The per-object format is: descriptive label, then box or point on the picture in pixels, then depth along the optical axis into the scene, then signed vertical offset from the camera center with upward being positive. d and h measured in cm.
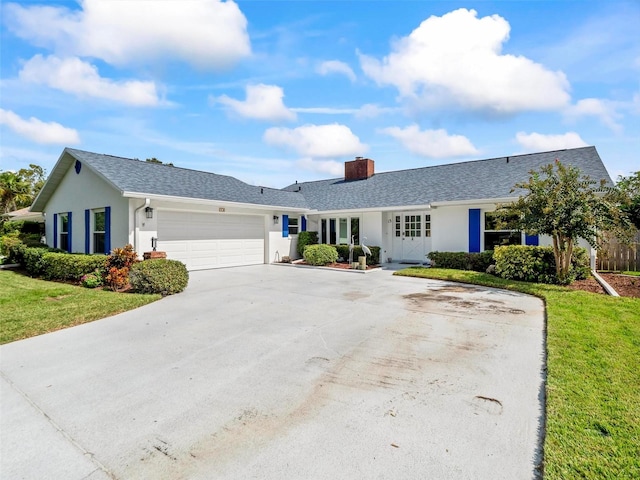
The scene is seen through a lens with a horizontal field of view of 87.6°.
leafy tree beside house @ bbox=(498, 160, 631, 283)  878 +67
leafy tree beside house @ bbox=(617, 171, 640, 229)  1405 +184
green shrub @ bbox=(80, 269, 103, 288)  1017 -129
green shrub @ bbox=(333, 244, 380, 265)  1548 -78
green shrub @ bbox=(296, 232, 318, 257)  1759 -13
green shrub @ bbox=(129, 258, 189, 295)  890 -107
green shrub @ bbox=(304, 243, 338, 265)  1542 -78
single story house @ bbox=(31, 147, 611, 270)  1207 +122
